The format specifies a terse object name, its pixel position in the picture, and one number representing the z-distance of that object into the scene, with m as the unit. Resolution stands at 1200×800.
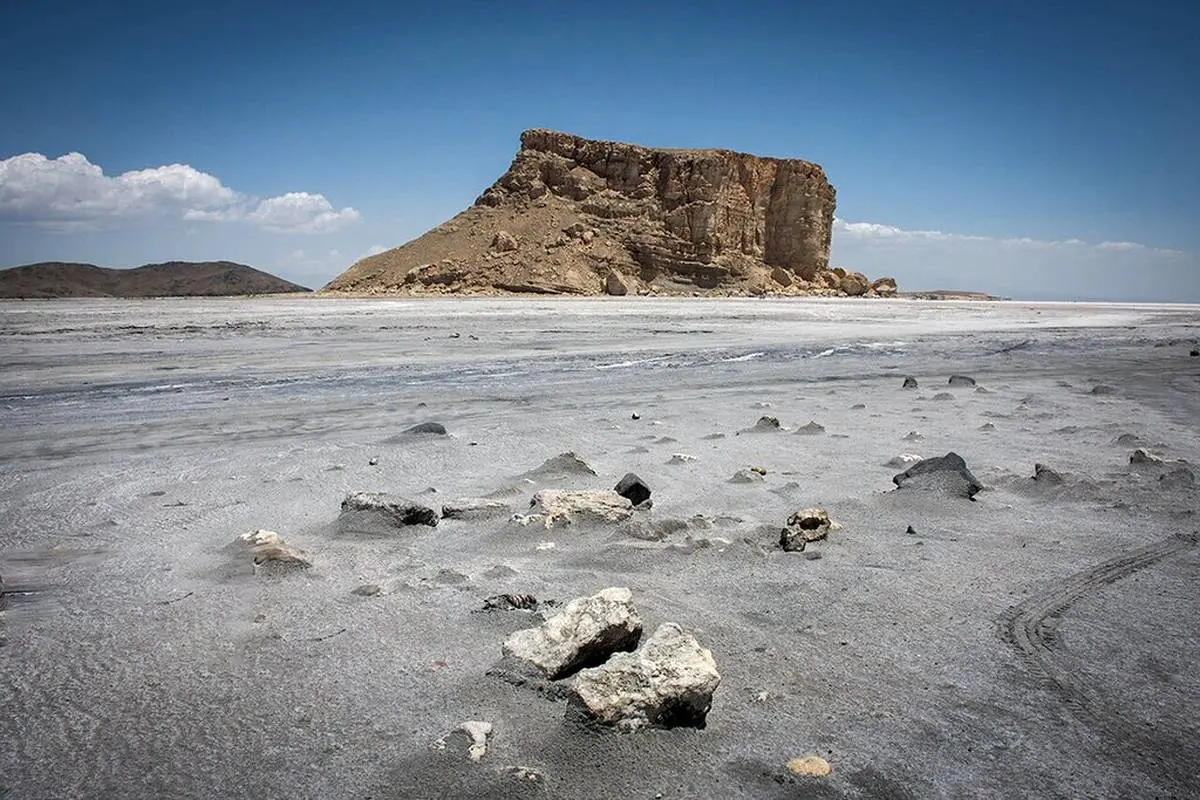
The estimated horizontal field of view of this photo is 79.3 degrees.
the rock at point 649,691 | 1.62
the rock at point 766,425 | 5.07
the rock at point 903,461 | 4.04
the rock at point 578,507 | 2.97
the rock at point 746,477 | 3.70
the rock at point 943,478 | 3.38
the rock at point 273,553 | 2.53
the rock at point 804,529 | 2.74
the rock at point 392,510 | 2.99
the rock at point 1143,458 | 3.89
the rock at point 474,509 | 3.12
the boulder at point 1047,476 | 3.52
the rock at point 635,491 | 3.26
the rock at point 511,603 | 2.22
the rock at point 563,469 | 3.78
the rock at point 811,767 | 1.50
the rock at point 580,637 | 1.82
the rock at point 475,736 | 1.53
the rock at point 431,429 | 4.84
